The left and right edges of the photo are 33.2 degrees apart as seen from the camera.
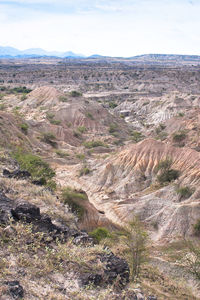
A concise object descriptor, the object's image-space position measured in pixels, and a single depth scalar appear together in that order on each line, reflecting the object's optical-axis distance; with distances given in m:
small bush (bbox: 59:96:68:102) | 67.44
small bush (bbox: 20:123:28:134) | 47.03
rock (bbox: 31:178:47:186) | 18.57
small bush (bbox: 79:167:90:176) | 36.31
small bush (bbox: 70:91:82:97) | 70.89
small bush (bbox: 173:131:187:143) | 45.69
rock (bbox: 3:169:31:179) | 17.55
